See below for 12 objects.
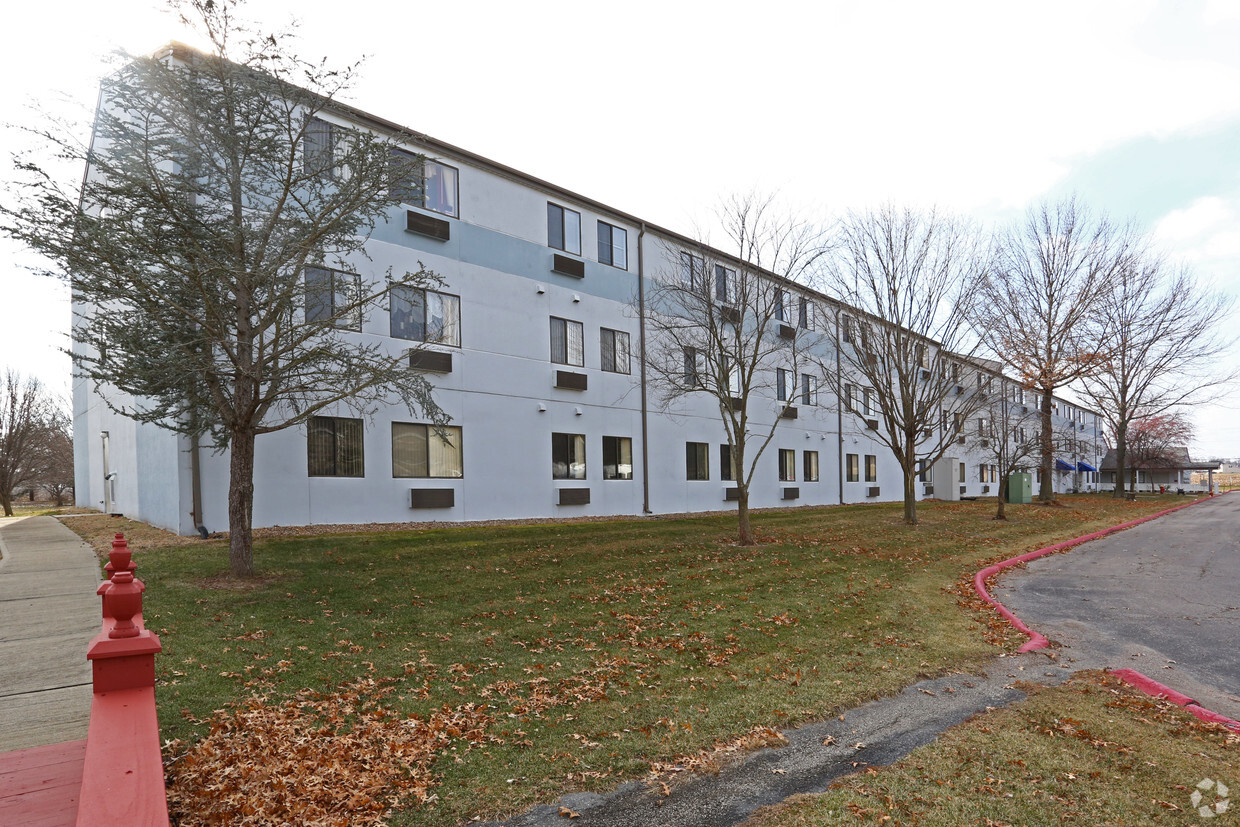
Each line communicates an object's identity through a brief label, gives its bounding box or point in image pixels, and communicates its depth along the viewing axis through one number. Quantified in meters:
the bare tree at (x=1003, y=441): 26.70
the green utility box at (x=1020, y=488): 37.59
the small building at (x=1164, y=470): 62.50
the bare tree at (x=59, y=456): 46.98
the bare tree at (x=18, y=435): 31.03
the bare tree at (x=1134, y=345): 33.53
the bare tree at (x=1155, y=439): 60.66
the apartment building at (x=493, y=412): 16.56
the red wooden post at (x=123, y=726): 3.10
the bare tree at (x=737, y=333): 17.41
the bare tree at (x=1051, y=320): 31.58
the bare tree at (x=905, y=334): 21.31
